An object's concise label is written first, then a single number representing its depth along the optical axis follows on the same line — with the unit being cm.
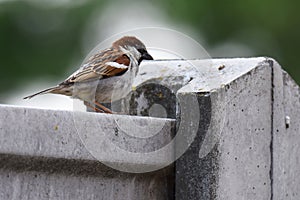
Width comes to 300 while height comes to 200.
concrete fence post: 600
